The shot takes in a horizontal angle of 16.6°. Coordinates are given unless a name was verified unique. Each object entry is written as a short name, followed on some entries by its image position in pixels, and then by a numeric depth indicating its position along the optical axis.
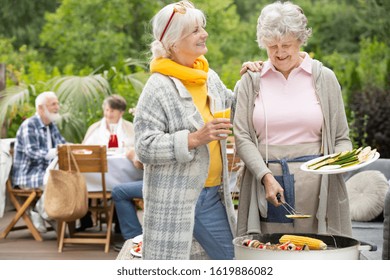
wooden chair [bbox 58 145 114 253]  10.76
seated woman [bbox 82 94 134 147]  12.29
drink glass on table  11.68
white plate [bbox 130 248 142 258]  6.47
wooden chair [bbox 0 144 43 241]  11.79
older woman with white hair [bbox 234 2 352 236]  4.62
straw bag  10.52
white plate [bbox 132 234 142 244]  7.25
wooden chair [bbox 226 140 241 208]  10.02
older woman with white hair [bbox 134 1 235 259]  4.48
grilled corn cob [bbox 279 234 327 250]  4.19
